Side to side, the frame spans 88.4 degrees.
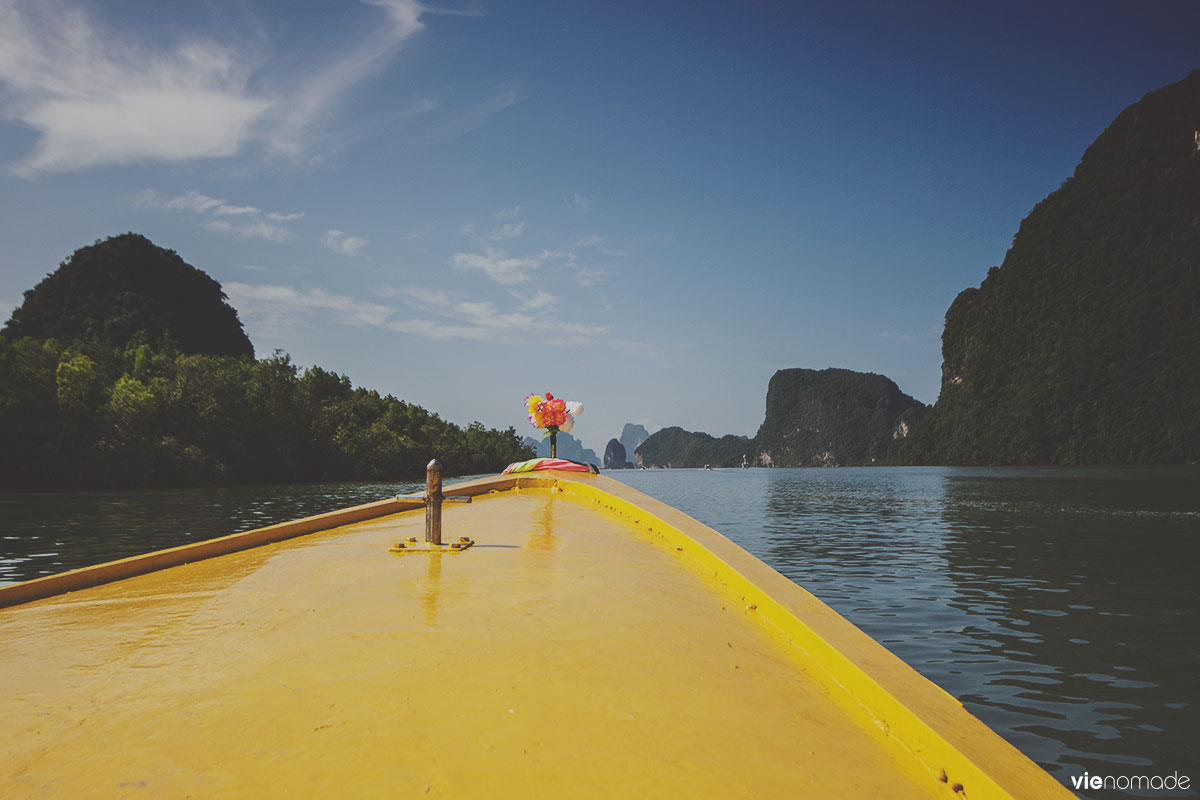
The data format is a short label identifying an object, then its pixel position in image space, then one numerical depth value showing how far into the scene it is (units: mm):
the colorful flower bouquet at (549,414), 13156
